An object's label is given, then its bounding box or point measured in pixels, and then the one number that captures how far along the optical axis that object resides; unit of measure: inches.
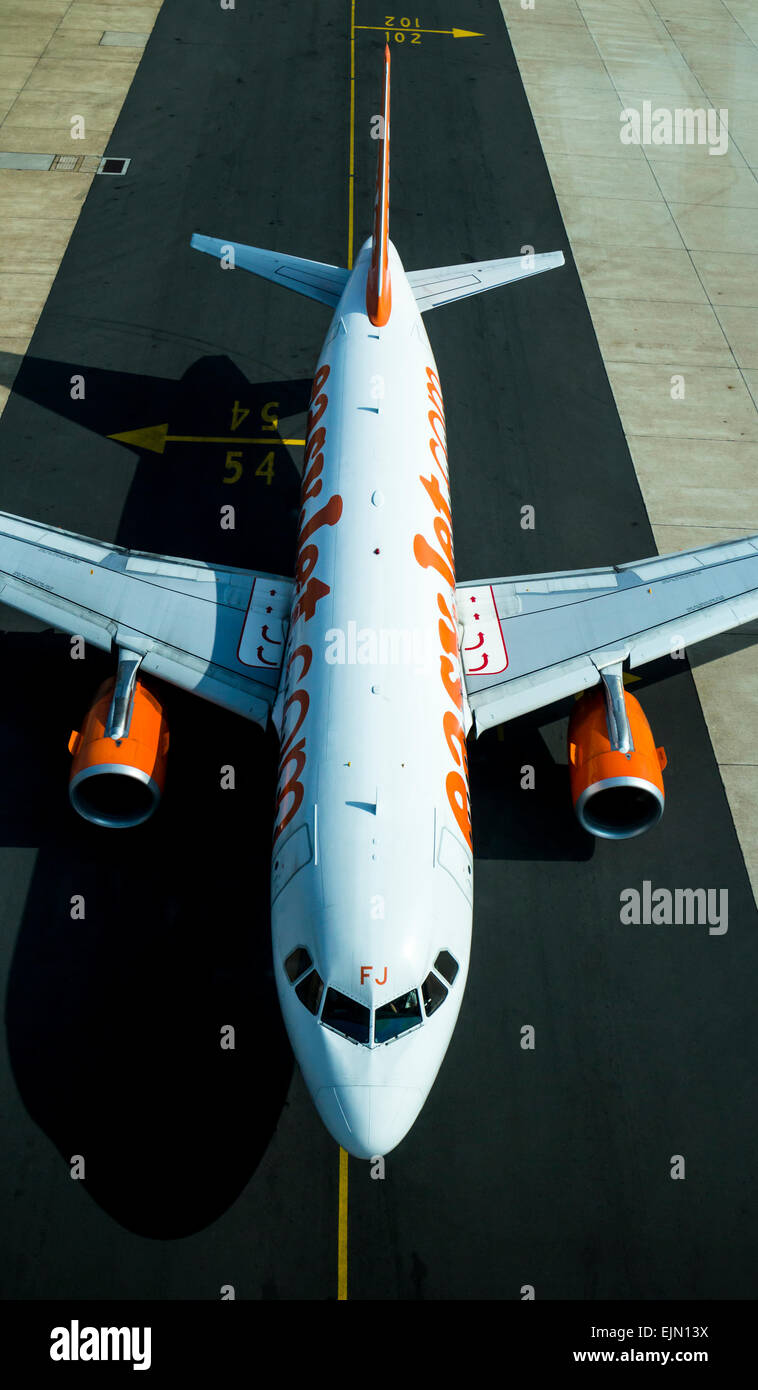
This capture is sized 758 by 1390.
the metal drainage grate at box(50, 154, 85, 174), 1429.0
